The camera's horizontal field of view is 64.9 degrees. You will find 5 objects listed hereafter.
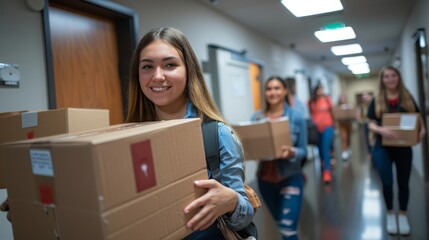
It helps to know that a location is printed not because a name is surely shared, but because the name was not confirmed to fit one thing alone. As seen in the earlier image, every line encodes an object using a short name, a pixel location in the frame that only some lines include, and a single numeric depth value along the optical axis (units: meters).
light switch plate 1.74
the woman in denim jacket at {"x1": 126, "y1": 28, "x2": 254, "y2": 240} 0.87
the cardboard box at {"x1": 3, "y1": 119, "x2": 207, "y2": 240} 0.66
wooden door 2.21
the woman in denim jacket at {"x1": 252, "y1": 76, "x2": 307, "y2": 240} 2.02
